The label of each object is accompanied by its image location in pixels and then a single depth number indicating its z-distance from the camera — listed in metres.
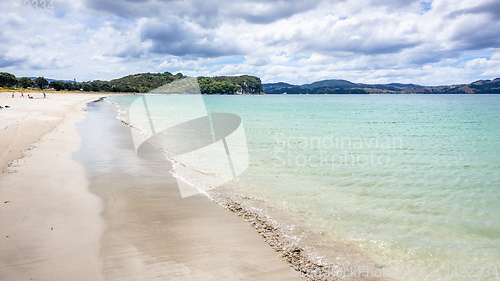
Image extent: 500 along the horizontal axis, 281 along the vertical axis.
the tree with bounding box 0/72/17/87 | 128.16
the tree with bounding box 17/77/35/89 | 144.32
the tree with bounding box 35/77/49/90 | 154.55
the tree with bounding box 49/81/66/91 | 167.12
